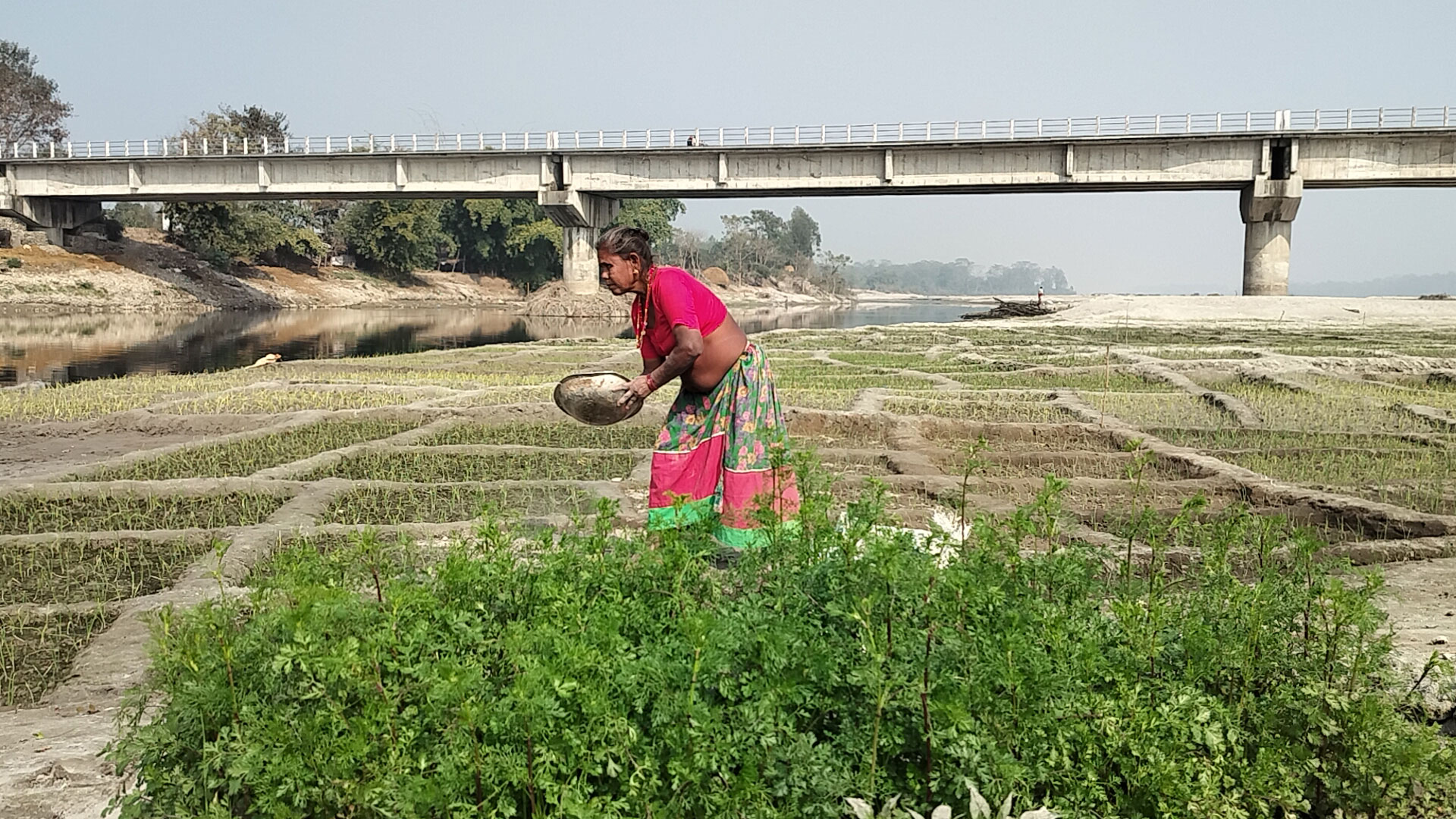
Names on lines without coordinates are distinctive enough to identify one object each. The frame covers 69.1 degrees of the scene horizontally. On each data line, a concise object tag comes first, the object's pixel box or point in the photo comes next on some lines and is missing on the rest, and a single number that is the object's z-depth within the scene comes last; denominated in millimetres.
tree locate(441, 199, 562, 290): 57938
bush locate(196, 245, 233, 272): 47500
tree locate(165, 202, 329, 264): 47312
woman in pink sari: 4539
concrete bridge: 31453
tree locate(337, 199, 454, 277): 53844
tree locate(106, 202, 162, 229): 67812
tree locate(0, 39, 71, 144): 52875
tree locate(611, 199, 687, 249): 57719
